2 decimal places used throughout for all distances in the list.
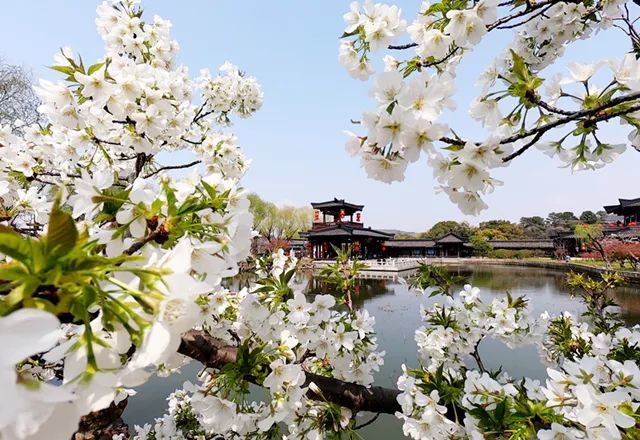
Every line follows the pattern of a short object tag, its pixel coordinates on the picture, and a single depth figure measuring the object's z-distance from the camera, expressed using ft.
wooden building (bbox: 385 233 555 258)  132.16
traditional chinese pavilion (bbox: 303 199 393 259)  108.37
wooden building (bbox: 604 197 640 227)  105.70
